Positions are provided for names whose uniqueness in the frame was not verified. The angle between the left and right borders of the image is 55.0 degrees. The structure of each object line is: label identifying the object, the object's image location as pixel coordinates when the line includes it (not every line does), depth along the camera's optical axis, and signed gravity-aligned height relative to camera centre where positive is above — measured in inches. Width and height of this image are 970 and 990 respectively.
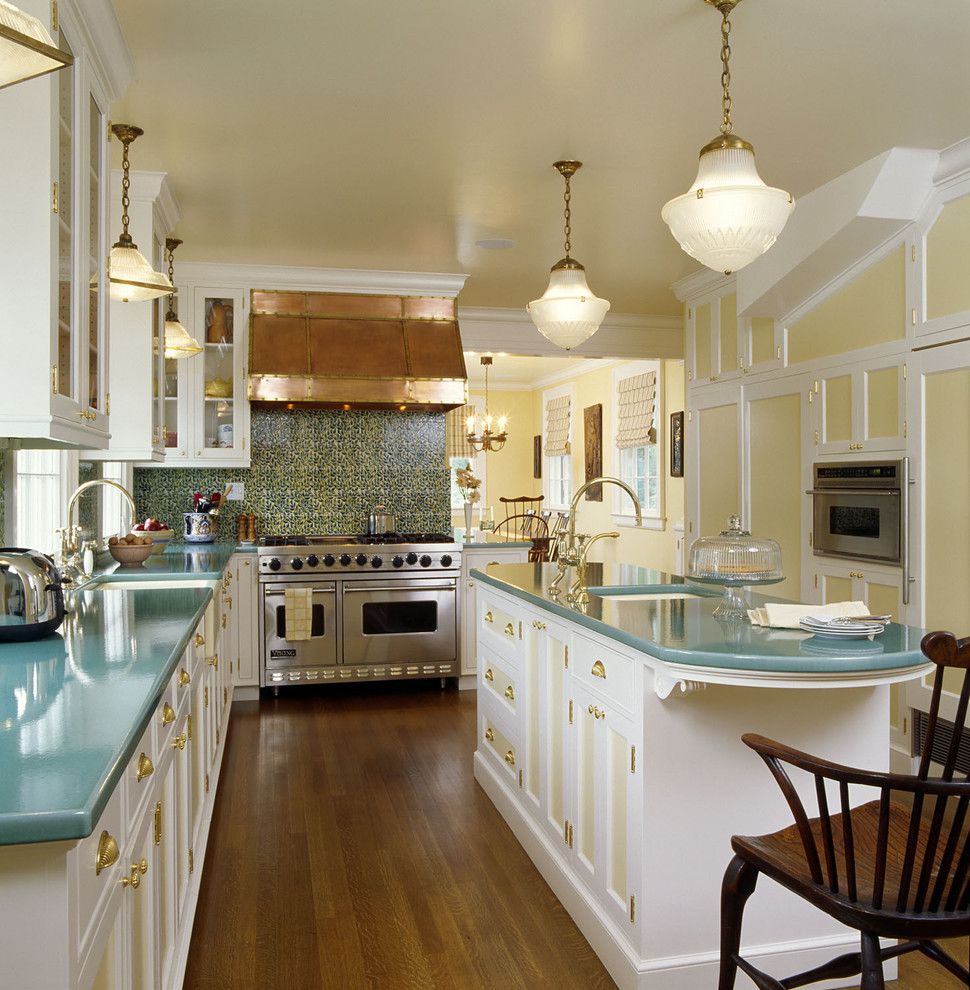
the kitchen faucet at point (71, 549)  135.1 -5.6
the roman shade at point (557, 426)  448.8 +41.3
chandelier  384.5 +32.7
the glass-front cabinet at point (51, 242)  90.1 +27.2
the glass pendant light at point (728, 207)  101.6 +33.2
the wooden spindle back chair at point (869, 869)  60.4 -26.2
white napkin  91.0 -10.5
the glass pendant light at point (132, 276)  123.4 +31.4
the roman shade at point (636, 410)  349.4 +38.3
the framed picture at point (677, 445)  320.5 +22.1
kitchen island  83.0 -25.6
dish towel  223.1 -23.8
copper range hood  227.0 +39.5
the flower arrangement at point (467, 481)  284.0 +8.8
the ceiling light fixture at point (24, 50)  51.8 +26.3
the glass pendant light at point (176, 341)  179.8 +32.8
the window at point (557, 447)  447.2 +30.3
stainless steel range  224.1 -24.4
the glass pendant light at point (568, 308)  149.3 +32.4
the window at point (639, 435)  346.6 +28.5
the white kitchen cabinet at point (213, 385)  228.8 +30.9
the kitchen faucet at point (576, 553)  121.6 -6.0
